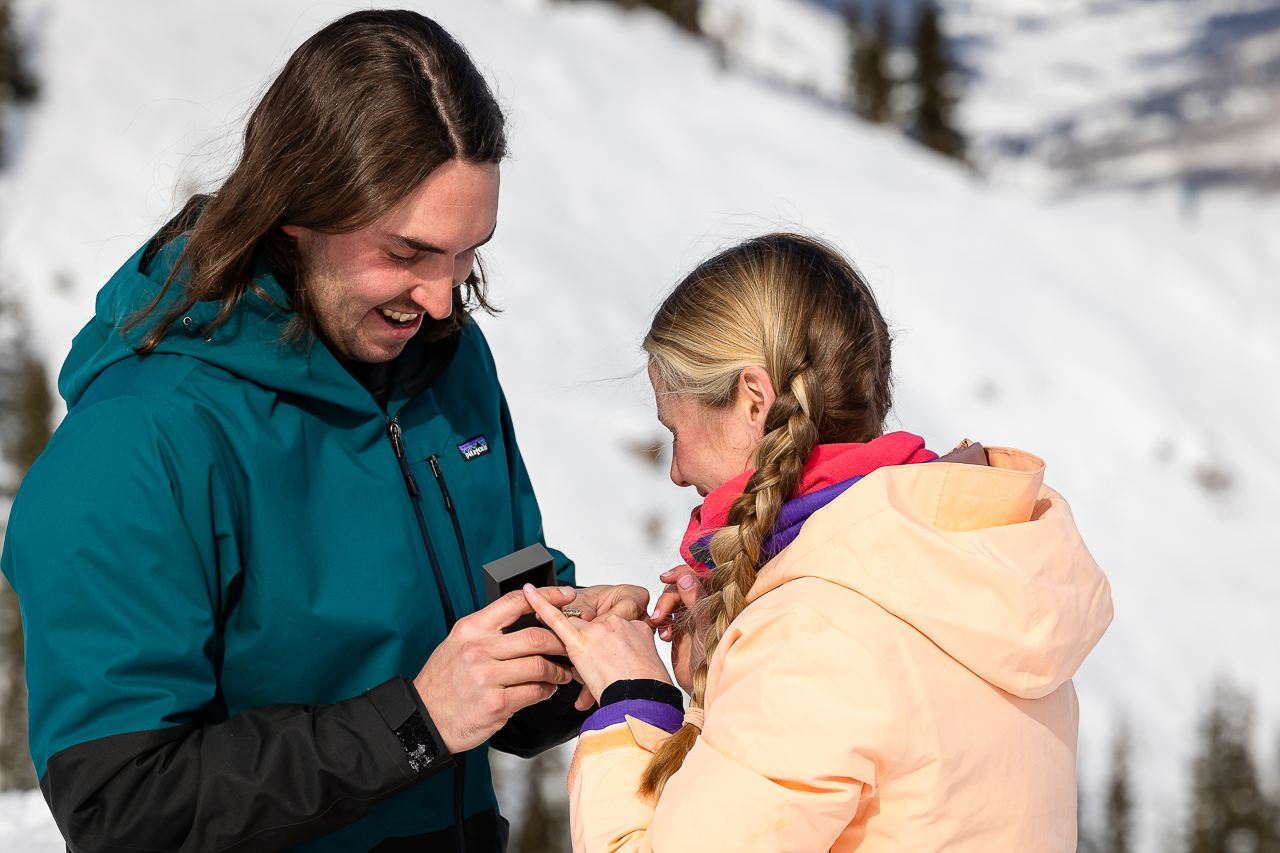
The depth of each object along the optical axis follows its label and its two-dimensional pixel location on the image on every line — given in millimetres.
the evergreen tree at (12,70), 30500
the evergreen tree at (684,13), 48469
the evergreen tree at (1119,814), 33456
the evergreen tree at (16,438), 23125
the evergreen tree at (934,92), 44906
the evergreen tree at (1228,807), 35938
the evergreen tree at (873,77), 46531
